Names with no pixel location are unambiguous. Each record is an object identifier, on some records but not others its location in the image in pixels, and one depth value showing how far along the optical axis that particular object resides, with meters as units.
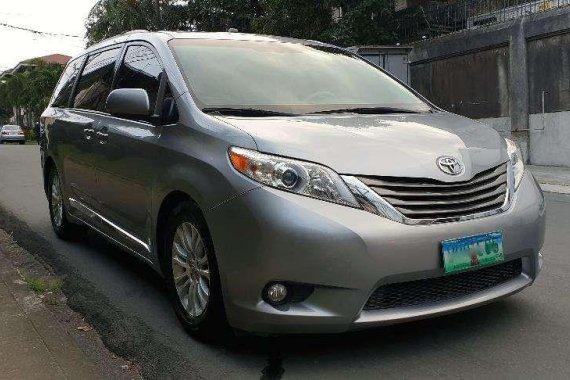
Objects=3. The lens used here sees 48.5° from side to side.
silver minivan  2.73
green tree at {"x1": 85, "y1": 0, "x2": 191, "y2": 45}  25.39
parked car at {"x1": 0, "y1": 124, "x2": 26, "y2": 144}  42.47
